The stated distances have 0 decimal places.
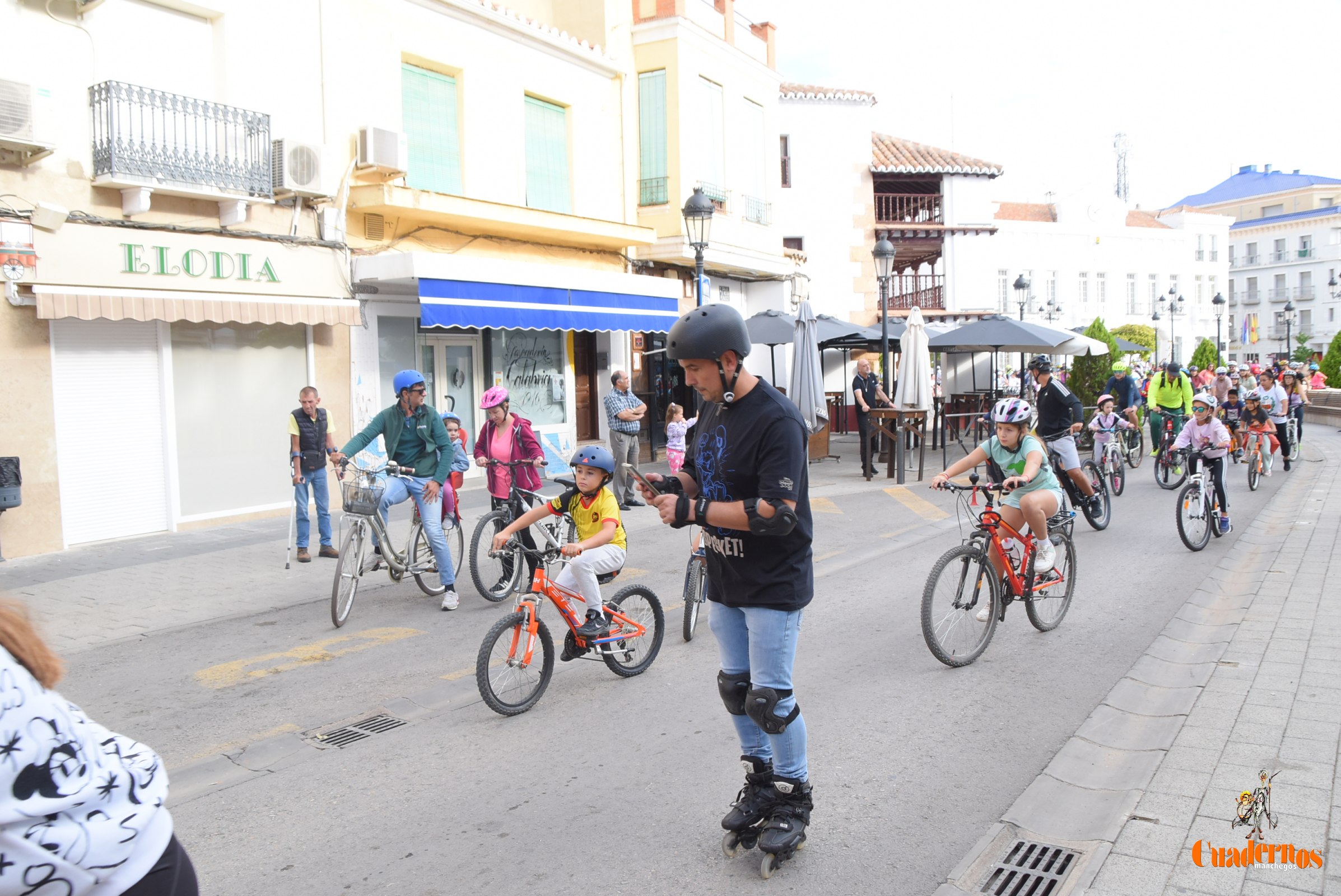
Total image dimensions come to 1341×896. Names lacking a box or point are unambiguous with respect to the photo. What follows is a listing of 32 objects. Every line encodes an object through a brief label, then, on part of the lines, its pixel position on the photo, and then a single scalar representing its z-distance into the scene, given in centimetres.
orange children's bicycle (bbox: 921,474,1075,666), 593
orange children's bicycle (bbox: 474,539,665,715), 525
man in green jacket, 782
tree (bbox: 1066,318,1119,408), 2095
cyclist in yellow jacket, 1620
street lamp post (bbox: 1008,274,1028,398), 2838
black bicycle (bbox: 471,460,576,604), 809
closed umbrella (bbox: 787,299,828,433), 1642
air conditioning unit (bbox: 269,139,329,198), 1238
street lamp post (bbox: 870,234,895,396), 1647
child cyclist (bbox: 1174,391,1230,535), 981
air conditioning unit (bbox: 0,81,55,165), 972
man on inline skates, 331
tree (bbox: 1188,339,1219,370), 4316
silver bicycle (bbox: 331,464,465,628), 742
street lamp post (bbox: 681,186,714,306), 1345
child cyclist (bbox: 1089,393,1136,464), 1400
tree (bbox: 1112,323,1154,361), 4962
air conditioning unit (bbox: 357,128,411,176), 1324
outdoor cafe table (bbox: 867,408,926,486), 1552
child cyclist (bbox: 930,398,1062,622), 647
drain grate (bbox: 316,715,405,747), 507
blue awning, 1378
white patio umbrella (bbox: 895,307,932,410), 1636
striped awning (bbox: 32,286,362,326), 1024
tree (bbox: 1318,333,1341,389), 3428
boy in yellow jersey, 559
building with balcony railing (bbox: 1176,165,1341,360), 7331
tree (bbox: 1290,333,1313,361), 5616
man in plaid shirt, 1277
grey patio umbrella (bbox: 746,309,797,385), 1828
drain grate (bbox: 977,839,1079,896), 340
